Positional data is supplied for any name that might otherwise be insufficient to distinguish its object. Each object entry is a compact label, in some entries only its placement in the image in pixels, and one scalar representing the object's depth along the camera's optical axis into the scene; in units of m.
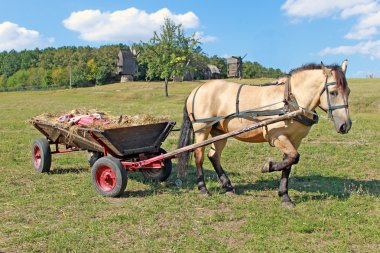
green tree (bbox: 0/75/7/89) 116.41
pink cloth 7.89
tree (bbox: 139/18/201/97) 53.61
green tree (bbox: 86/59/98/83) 94.93
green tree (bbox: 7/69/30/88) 109.66
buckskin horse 6.13
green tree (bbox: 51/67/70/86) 100.19
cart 7.10
